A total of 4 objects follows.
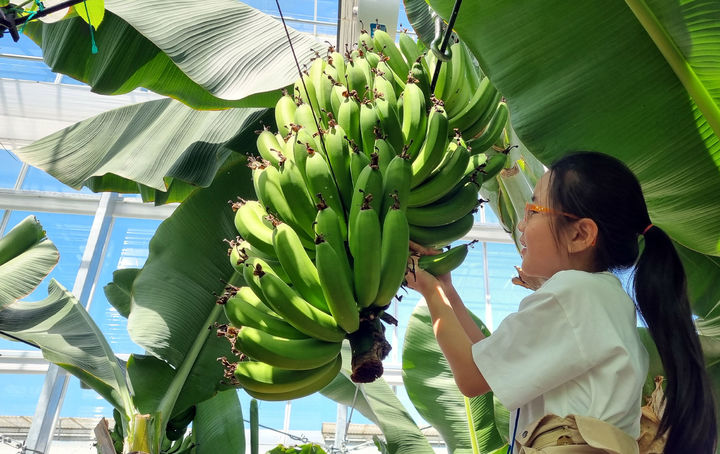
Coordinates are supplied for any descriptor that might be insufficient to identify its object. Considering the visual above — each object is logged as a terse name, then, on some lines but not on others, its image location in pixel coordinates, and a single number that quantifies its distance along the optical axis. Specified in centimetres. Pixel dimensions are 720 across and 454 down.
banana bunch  110
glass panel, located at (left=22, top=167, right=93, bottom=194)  724
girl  89
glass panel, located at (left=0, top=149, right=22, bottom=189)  723
